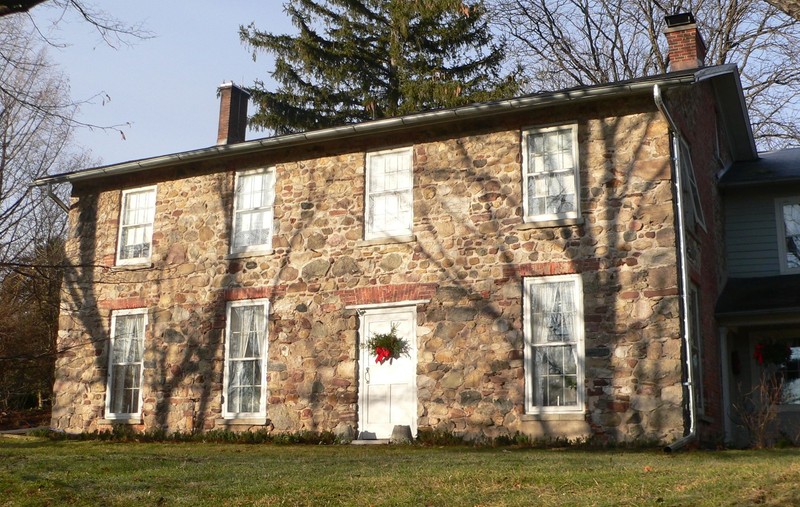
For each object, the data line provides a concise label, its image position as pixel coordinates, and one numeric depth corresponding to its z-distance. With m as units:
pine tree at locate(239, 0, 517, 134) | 26.50
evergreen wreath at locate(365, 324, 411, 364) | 13.79
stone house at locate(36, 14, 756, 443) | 12.52
